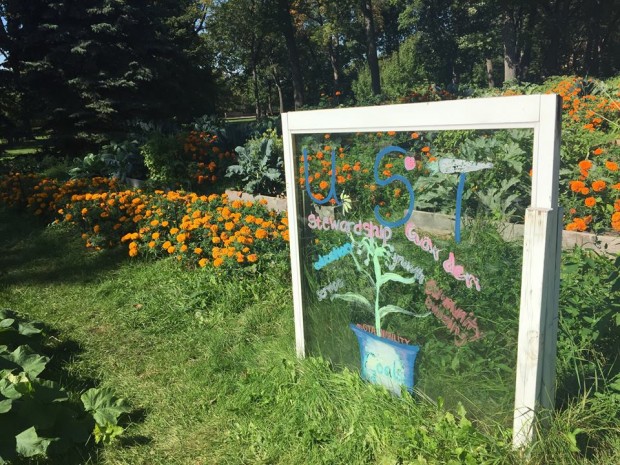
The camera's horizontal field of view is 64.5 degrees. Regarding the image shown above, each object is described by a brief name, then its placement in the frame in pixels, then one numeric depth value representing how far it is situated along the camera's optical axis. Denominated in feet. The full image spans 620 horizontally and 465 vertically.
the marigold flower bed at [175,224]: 14.43
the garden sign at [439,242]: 5.65
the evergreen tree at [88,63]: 42.52
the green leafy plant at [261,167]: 22.27
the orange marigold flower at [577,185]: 12.10
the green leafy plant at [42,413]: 7.27
